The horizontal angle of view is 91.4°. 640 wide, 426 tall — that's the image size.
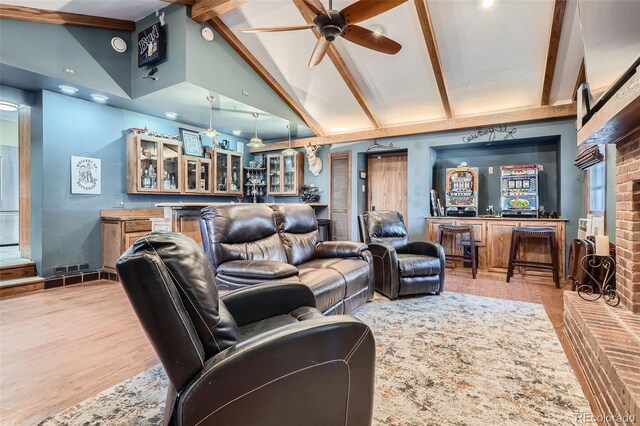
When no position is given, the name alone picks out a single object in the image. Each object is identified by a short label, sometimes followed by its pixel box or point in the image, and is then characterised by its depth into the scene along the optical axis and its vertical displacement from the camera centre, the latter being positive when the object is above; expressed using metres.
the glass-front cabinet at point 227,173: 6.46 +0.78
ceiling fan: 2.69 +1.72
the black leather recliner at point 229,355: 0.94 -0.49
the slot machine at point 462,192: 5.17 +0.29
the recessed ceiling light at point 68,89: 4.10 +1.61
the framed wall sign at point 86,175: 4.52 +0.50
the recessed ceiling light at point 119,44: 4.41 +2.35
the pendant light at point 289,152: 6.10 +1.12
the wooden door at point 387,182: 6.33 +0.55
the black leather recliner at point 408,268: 3.45 -0.67
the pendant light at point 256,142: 5.56 +1.19
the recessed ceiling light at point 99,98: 4.45 +1.62
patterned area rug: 1.57 -1.03
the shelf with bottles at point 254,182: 7.20 +0.61
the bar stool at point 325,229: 6.70 -0.44
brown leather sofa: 2.40 -0.42
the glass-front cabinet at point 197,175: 5.82 +0.66
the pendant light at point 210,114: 4.72 +1.67
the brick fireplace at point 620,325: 1.41 -0.72
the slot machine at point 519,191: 4.73 +0.28
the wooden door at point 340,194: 6.55 +0.30
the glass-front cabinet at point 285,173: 7.01 +0.81
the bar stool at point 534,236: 4.13 -0.51
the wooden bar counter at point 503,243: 4.46 -0.53
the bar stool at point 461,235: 4.61 -0.43
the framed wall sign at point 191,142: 5.94 +1.29
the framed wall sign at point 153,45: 4.14 +2.22
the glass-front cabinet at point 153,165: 5.05 +0.76
